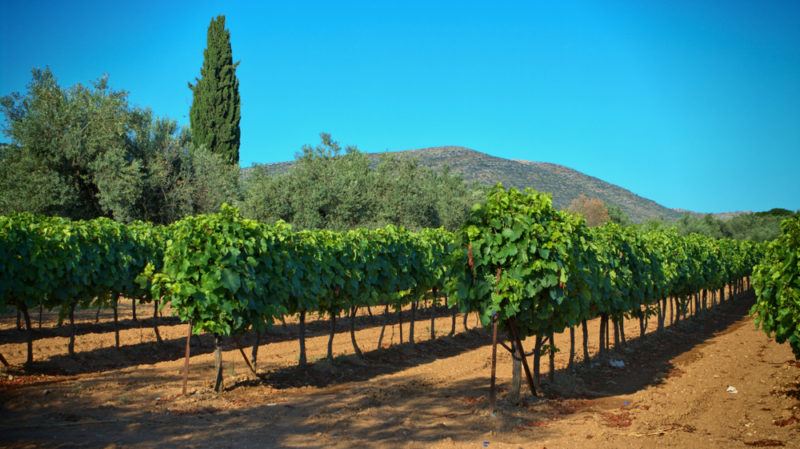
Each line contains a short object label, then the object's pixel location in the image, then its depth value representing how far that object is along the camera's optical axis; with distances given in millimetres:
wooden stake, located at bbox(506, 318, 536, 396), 10286
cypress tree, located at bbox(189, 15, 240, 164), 41656
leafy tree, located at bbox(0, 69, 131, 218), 28516
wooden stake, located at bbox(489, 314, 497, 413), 9805
